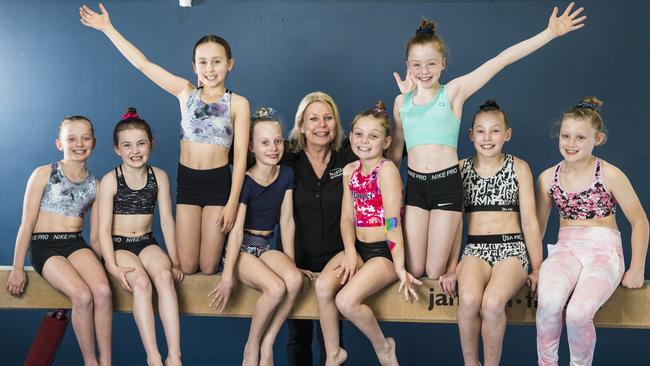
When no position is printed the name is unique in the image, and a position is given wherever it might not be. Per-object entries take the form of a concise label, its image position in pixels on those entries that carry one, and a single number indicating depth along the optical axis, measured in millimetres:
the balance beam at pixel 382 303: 3807
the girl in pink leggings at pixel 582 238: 3584
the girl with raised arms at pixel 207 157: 4137
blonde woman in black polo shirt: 4195
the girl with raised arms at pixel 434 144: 3895
